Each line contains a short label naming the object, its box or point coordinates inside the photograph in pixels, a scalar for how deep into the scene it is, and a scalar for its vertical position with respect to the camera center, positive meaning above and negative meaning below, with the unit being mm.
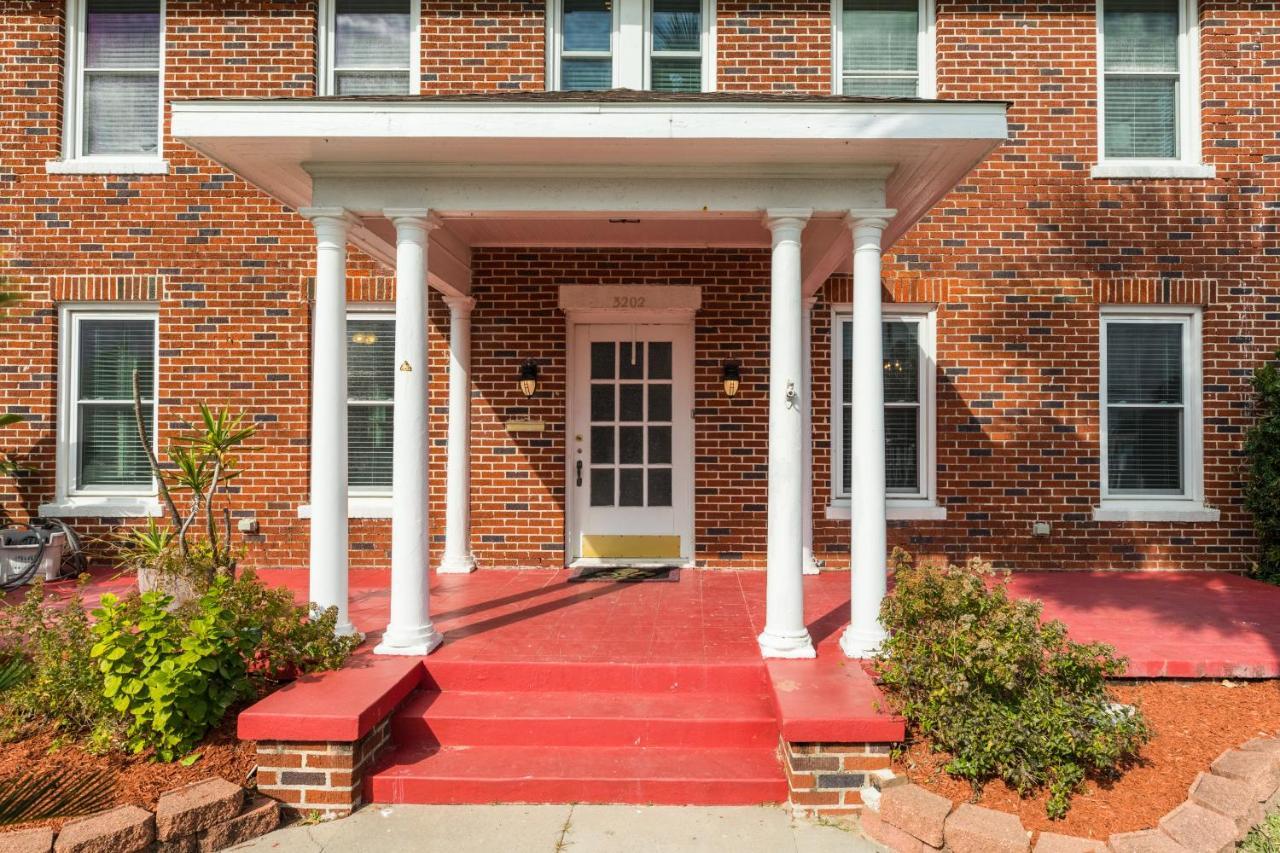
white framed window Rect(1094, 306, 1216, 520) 6758 +307
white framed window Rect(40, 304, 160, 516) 6836 +302
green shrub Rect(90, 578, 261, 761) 3521 -1116
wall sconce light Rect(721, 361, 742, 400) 6590 +562
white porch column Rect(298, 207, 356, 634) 4367 +82
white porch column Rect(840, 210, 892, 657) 4289 -31
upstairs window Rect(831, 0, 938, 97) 6867 +3665
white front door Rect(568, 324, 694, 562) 6824 -29
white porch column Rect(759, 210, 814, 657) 4246 -235
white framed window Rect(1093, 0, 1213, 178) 6816 +3348
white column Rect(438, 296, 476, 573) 6594 -107
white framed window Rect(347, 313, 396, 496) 6910 +328
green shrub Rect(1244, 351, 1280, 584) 6371 -236
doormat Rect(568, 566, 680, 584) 6223 -1158
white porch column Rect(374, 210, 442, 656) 4297 -259
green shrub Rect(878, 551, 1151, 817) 3332 -1194
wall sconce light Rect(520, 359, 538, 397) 6617 +550
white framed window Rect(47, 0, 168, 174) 6918 +3349
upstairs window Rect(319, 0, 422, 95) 6883 +3640
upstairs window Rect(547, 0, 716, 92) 6887 +3673
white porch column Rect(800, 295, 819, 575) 6426 -23
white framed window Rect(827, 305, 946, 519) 6773 +344
